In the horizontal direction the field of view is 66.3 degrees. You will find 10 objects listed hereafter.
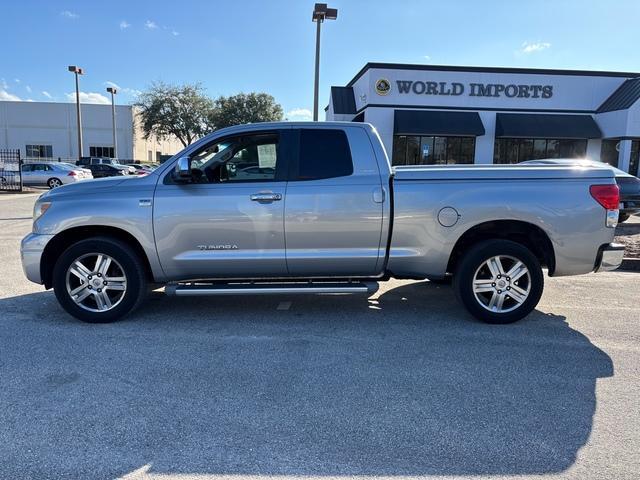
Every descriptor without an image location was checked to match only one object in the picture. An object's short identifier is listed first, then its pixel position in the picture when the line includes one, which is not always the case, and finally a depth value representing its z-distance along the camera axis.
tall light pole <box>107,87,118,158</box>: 51.45
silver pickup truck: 4.80
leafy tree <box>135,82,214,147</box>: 58.44
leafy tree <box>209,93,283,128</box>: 58.34
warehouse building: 59.00
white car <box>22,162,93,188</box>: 26.48
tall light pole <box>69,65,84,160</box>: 41.72
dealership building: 24.34
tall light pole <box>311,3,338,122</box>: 14.74
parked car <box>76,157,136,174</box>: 38.50
